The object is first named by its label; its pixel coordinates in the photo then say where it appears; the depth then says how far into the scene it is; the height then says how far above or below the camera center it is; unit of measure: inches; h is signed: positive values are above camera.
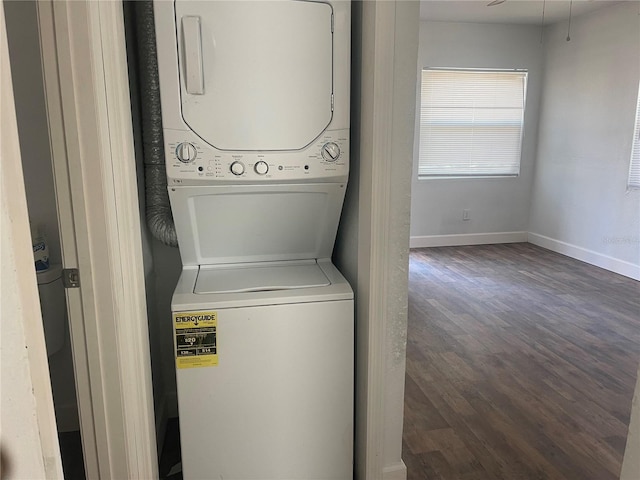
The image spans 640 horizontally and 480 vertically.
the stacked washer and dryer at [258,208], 58.4 -9.1
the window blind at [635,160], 170.4 -6.7
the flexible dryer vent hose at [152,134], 67.2 +1.2
